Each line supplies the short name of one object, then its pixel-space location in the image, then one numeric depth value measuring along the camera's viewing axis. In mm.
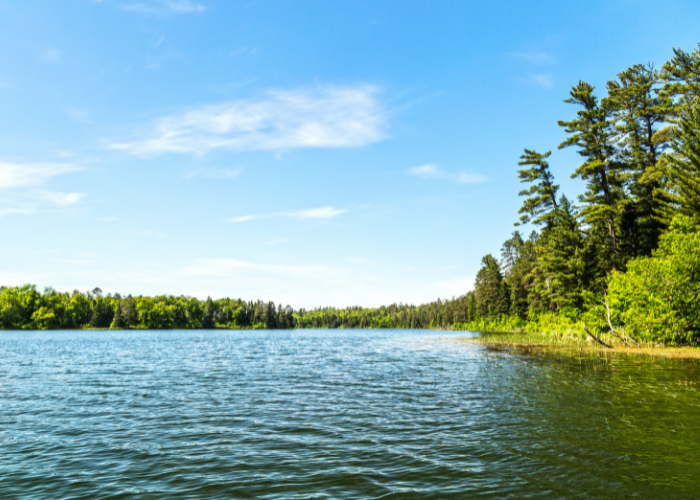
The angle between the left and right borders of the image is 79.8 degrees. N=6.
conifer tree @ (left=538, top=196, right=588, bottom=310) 55219
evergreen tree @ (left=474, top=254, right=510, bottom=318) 120688
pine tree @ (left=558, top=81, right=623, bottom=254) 49531
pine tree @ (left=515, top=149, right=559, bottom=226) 62000
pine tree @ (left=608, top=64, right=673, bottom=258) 47000
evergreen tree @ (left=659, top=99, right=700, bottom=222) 35375
